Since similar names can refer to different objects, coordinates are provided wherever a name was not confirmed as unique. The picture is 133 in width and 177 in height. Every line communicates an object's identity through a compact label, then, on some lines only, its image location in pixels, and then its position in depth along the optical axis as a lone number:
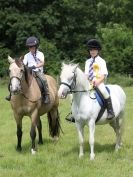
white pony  12.83
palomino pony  13.88
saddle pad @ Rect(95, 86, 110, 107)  13.87
